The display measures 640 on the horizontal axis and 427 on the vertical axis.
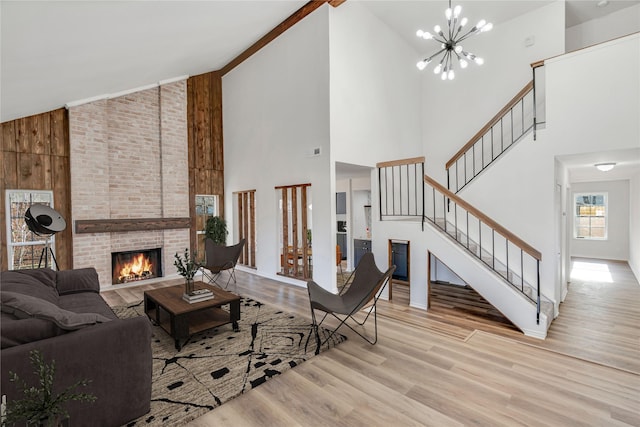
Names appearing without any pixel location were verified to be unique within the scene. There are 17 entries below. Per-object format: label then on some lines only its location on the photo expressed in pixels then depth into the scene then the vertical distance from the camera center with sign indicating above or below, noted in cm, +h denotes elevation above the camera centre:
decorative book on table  333 -101
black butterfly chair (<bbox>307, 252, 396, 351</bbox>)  311 -105
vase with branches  345 -74
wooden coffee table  304 -119
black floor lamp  420 -13
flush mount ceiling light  484 +65
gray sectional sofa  171 -89
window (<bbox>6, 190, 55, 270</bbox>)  483 -41
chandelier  343 +205
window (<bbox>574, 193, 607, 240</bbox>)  870 -38
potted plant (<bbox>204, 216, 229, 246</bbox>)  708 -51
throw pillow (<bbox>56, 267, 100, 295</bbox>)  360 -90
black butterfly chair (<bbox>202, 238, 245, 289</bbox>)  559 -86
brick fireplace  529 +70
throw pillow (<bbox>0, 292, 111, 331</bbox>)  184 -65
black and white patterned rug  222 -149
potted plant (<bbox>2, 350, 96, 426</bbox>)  123 -86
